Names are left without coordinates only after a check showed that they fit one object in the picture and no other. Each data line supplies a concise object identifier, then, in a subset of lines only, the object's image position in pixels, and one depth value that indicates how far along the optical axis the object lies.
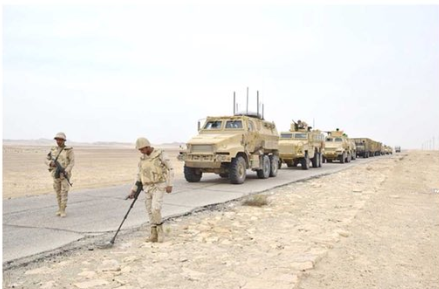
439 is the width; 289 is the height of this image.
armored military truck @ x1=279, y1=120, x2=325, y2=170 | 21.47
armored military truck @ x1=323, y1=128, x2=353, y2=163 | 31.06
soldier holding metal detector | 6.21
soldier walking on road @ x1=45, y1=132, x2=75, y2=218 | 8.02
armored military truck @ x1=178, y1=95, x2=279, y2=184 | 13.33
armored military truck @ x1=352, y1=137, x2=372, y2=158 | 45.53
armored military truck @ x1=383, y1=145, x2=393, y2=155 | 68.66
